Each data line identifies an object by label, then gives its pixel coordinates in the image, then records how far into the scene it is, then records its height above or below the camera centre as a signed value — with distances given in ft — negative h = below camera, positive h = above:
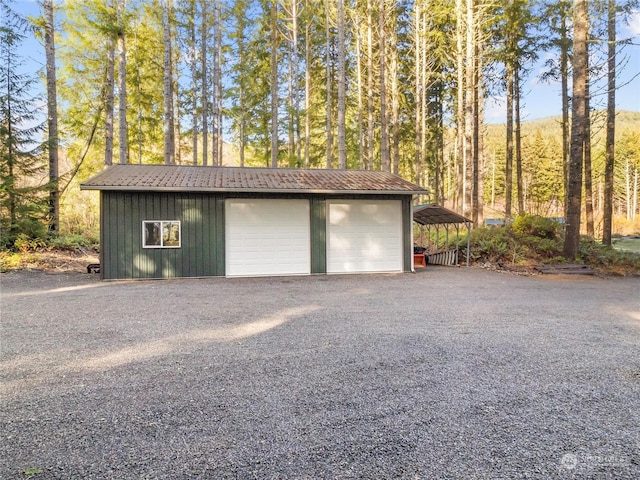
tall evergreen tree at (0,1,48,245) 35.35 +9.57
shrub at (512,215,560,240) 43.24 +0.74
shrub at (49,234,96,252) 39.56 -0.74
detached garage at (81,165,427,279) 31.22 +1.20
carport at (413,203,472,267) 38.04 +1.41
